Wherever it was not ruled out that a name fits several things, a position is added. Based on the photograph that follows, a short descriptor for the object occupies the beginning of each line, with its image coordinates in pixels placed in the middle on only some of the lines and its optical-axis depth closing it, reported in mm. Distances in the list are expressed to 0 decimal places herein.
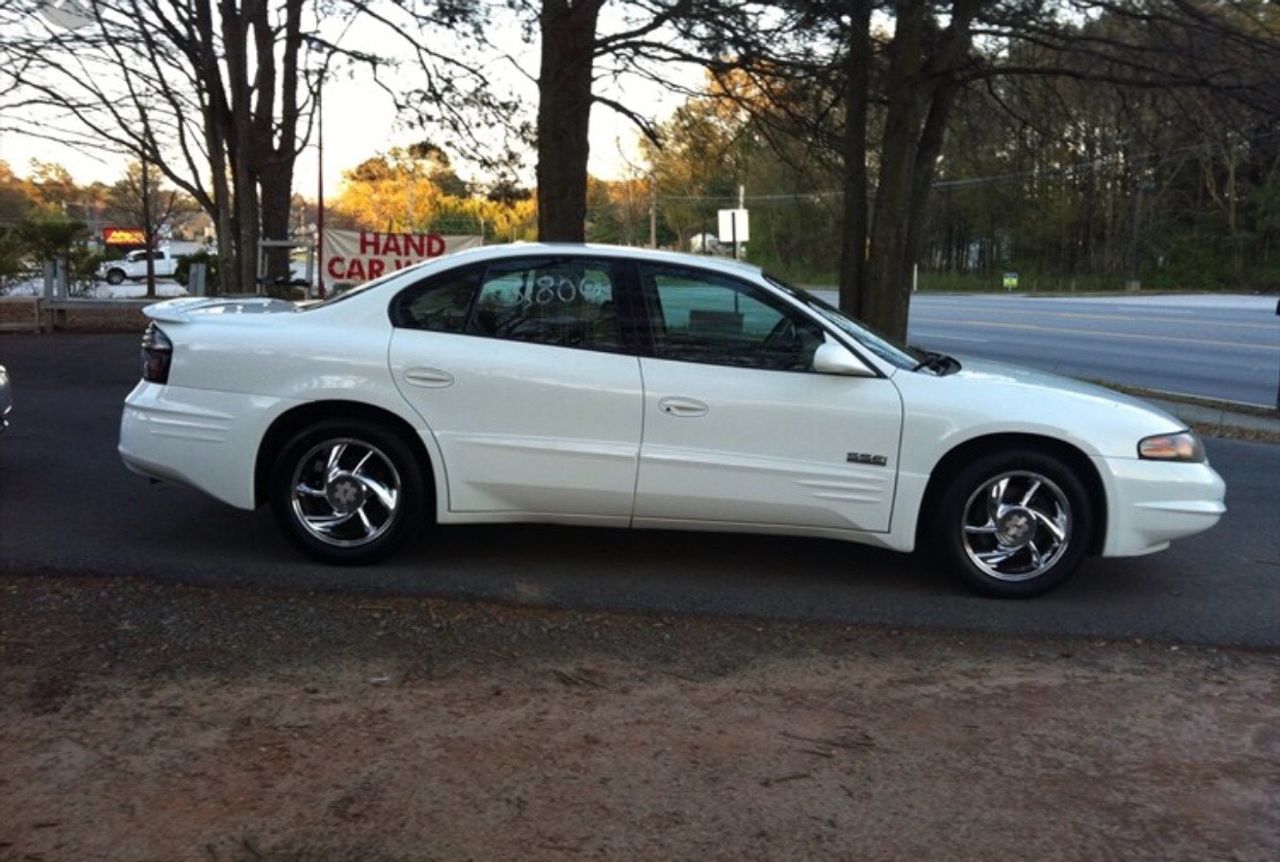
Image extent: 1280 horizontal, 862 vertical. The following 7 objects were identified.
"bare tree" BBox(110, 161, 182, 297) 26916
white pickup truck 49666
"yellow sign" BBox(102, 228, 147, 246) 59566
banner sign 16422
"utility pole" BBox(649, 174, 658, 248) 17375
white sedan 5160
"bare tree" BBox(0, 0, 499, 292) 13360
